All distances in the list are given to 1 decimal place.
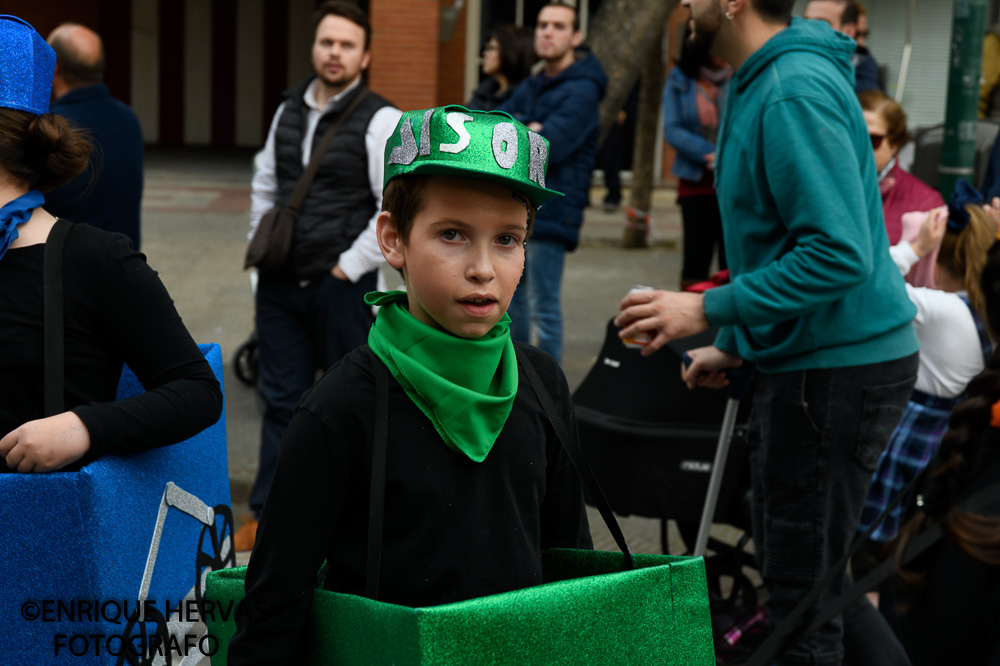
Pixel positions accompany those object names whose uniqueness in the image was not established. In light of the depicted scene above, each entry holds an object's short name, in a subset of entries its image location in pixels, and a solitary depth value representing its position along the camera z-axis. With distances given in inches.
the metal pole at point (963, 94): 214.7
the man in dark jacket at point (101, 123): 218.4
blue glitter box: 86.9
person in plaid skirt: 148.8
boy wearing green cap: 70.0
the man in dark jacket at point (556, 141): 259.8
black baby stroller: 151.5
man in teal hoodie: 111.9
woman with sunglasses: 188.1
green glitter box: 61.2
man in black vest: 195.2
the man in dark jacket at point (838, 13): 220.4
